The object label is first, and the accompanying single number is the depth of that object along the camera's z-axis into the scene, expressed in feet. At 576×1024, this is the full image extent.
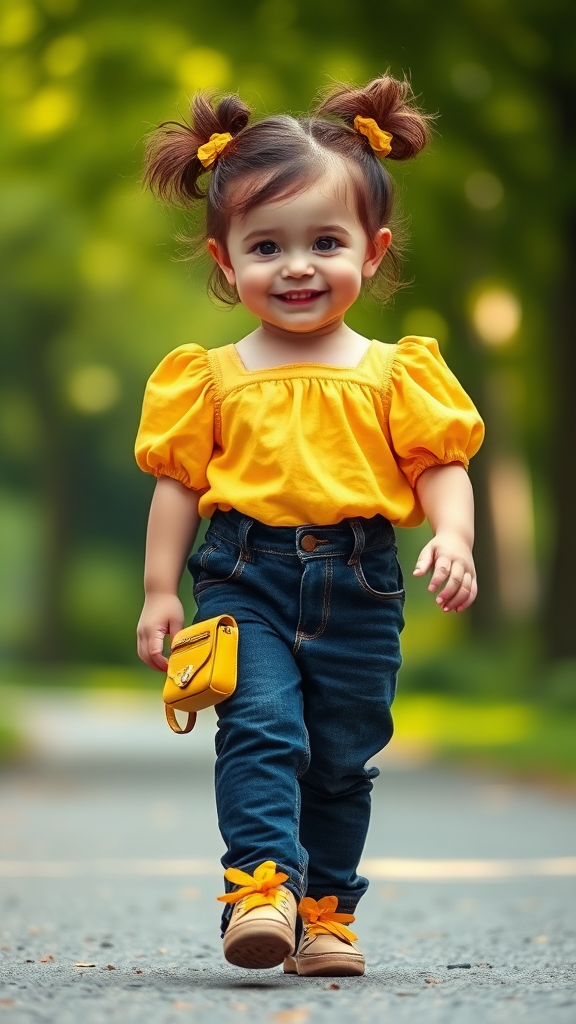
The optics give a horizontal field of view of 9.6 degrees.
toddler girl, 24.80
